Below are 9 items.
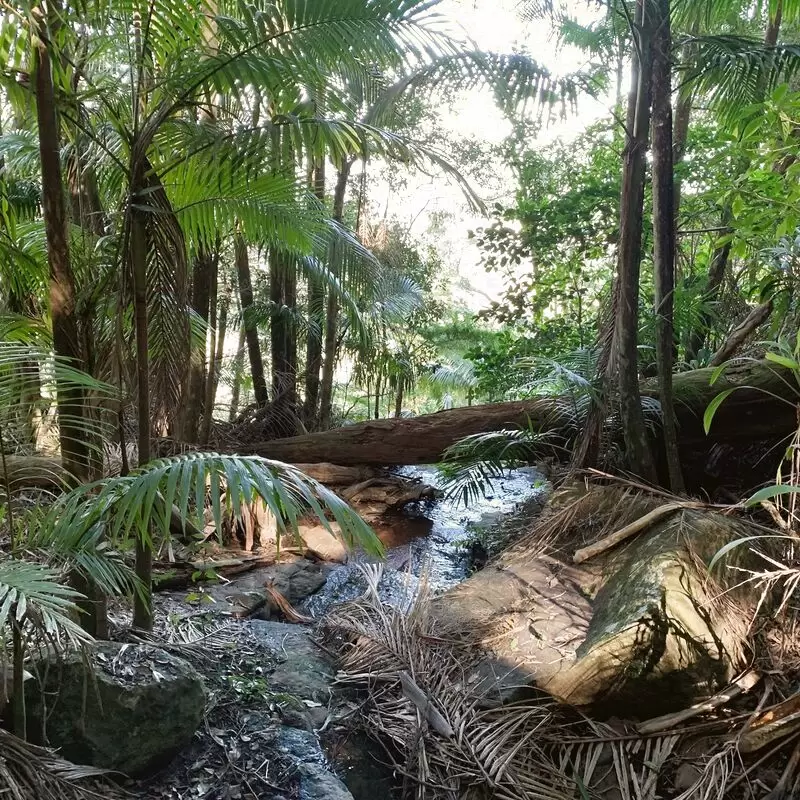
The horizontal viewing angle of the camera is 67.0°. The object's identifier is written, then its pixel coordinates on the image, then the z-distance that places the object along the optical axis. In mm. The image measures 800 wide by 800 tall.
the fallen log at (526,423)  3648
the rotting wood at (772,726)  1770
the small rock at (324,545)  4152
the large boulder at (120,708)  1747
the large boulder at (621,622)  2053
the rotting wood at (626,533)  2658
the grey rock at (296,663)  2451
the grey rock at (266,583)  3211
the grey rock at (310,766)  1969
